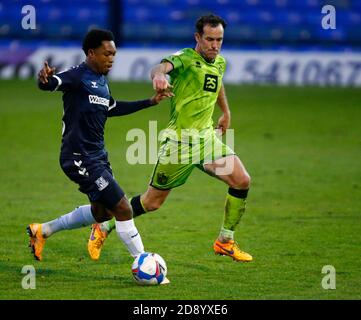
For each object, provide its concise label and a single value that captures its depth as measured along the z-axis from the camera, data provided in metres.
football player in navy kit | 16.62
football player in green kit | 18.84
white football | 16.20
